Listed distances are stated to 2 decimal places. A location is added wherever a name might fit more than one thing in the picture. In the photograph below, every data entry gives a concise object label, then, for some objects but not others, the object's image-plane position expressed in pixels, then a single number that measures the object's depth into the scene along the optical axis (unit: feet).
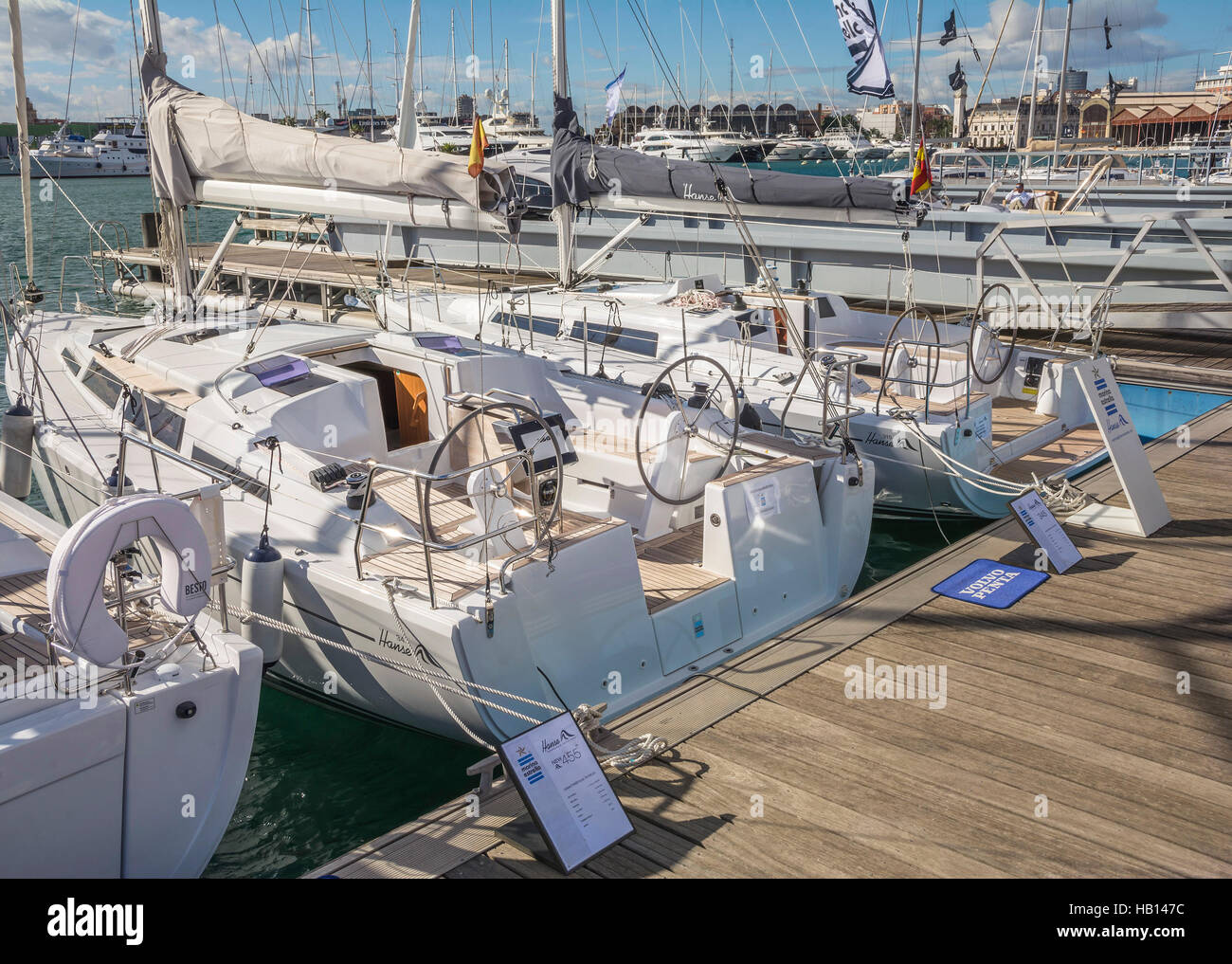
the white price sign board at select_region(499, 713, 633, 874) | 13.69
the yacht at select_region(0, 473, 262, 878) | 13.17
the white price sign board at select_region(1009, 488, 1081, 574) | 23.84
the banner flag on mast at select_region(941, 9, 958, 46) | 76.33
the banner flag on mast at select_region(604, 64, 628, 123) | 82.28
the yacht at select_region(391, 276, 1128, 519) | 32.07
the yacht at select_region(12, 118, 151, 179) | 219.41
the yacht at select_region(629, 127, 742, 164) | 150.10
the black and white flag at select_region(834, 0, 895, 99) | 42.78
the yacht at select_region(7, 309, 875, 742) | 18.17
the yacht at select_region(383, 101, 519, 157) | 101.59
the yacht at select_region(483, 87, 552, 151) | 116.44
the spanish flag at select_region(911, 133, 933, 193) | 29.81
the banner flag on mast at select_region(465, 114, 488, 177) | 23.30
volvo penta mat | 22.27
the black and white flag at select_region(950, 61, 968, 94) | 89.04
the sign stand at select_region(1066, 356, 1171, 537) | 25.16
